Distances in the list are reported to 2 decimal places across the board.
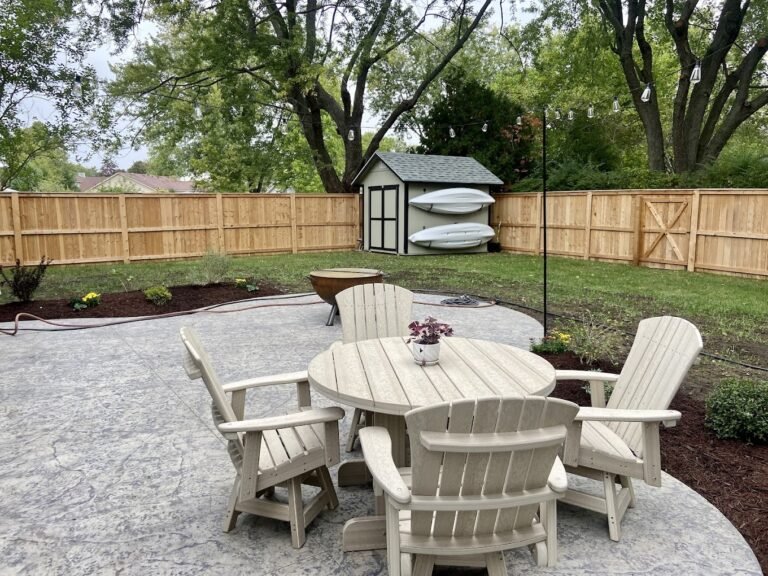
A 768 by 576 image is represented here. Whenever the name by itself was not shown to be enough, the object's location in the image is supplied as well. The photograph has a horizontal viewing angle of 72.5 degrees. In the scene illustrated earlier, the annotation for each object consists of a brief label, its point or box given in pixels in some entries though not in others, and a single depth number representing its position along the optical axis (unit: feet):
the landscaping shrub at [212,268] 28.02
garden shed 49.34
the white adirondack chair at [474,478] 4.87
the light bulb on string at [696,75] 24.39
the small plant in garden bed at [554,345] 15.02
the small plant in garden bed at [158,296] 23.84
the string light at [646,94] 29.24
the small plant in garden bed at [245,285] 27.58
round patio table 6.73
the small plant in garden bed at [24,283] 23.58
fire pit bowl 20.33
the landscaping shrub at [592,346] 13.91
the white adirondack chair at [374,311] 11.57
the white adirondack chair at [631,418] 6.86
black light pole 14.05
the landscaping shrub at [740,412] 9.77
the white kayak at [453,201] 49.08
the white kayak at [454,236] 49.34
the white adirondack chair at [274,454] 6.61
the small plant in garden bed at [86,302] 23.07
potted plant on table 7.90
